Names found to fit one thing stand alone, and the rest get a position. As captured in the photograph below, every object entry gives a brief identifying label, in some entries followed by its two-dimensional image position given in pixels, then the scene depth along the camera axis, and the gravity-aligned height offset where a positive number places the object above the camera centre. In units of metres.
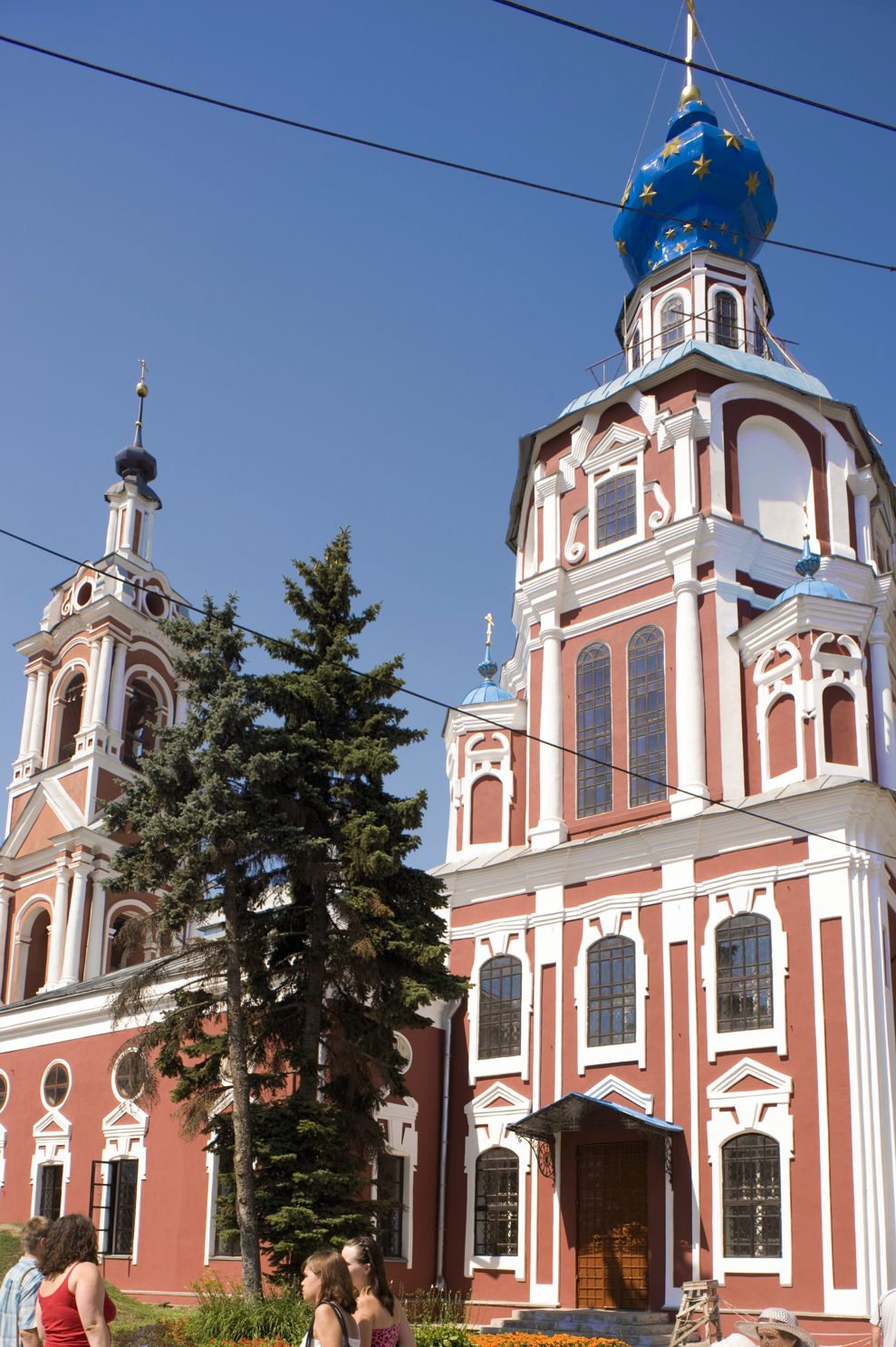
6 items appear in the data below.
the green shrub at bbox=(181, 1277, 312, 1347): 15.20 -1.81
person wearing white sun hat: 6.55 -0.76
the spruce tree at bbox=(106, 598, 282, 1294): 18.06 +3.52
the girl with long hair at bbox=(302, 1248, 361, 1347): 6.88 -0.72
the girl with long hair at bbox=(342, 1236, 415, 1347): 7.60 -0.77
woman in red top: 6.91 -0.71
